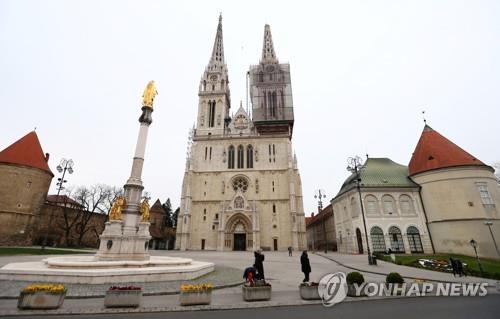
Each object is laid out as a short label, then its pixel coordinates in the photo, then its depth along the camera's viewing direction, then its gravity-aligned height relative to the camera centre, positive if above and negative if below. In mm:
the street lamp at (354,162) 19219 +6087
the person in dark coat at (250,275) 7685 -1090
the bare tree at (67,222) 33000 +2765
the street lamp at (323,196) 37044 +6517
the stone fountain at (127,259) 8648 -832
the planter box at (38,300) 5746 -1398
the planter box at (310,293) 7078 -1524
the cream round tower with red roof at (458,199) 22422 +3943
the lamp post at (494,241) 20991 -146
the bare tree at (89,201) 35562 +6316
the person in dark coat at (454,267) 12827 -1435
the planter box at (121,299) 6020 -1427
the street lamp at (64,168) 24062 +7306
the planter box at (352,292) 7604 -1617
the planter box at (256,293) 6875 -1500
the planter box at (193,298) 6336 -1505
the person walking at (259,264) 8664 -838
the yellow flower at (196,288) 6402 -1244
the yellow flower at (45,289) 5809 -1137
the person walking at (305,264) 8737 -880
